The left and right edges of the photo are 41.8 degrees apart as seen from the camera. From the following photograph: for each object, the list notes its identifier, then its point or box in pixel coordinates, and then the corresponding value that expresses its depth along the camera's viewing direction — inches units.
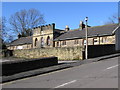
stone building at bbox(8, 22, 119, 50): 1217.1
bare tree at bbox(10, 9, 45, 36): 2432.0
